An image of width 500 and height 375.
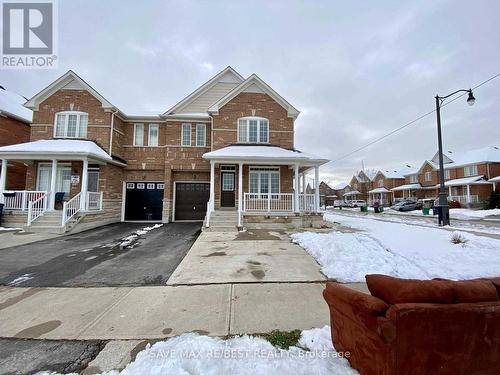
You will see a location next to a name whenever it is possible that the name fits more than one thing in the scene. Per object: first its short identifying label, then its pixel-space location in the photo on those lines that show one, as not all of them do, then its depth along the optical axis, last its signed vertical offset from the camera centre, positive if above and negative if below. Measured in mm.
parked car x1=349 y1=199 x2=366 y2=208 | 46062 -401
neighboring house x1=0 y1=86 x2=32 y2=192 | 15641 +4812
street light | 12000 +1342
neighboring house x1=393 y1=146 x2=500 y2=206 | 31172 +3859
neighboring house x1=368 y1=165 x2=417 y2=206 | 49494 +3886
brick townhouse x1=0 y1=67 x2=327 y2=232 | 13195 +2588
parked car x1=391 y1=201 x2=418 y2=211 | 32772 -526
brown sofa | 1979 -1040
